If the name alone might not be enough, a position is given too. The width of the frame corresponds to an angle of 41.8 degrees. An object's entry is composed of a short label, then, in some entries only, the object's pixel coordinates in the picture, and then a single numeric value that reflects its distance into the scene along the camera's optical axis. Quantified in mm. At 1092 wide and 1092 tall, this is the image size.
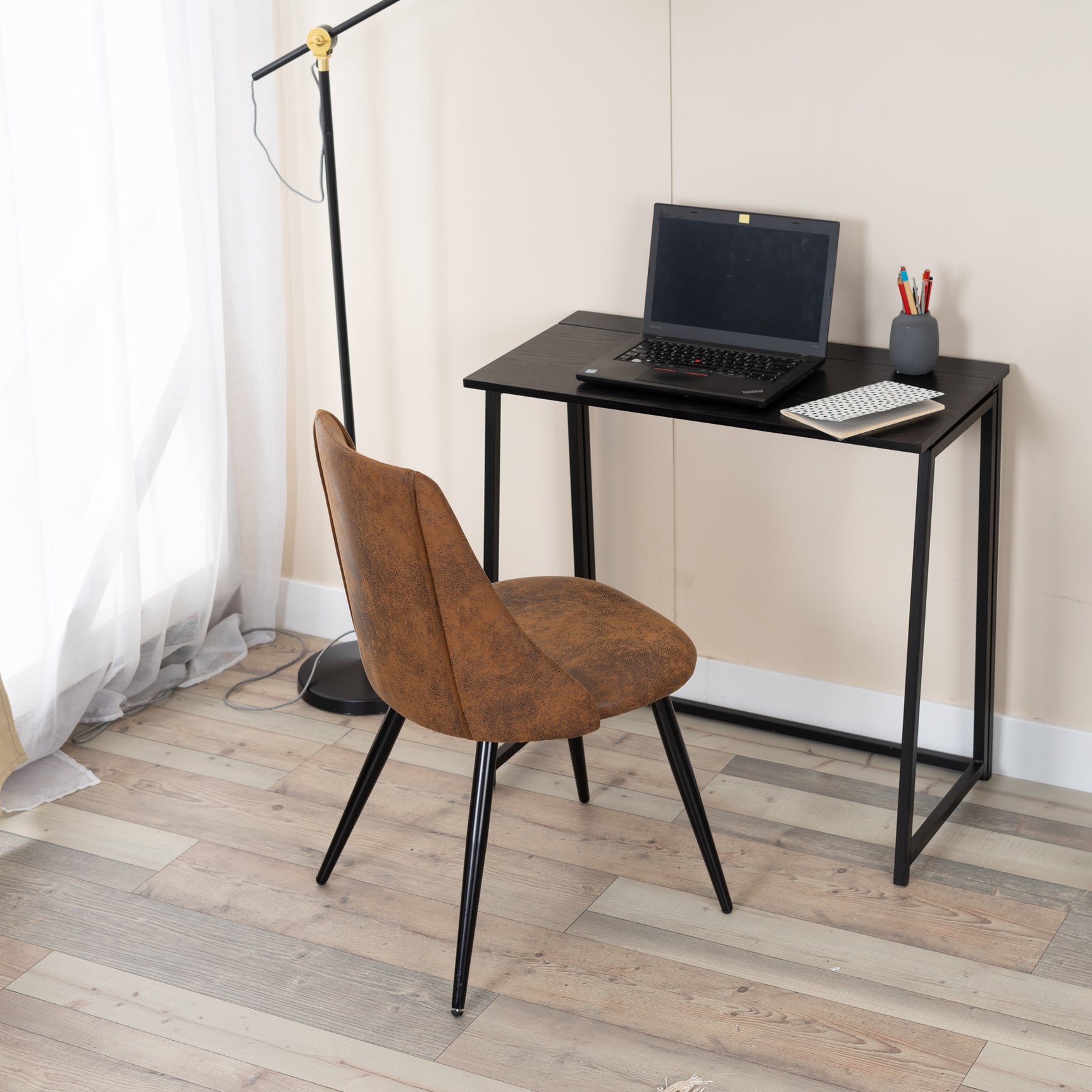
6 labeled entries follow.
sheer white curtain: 2428
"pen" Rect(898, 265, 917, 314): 2223
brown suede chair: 1804
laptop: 2279
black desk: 2107
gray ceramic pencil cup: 2225
